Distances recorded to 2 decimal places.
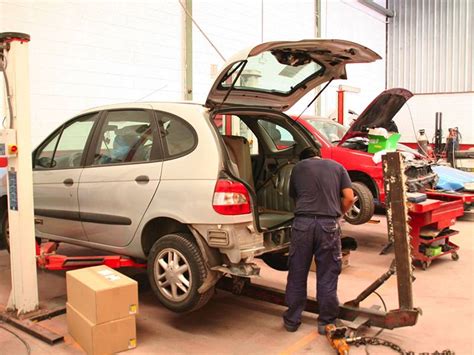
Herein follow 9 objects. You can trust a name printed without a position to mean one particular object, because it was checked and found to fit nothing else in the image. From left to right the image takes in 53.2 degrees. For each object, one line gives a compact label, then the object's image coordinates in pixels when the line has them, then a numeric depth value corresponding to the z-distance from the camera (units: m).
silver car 3.54
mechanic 3.67
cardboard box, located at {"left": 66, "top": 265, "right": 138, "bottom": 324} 3.30
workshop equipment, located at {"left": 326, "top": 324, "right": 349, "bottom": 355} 3.29
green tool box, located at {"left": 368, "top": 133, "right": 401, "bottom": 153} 6.58
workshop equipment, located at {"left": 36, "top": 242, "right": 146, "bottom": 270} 4.08
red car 6.29
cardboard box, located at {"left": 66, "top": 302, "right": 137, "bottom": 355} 3.28
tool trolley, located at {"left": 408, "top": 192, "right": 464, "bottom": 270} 5.56
